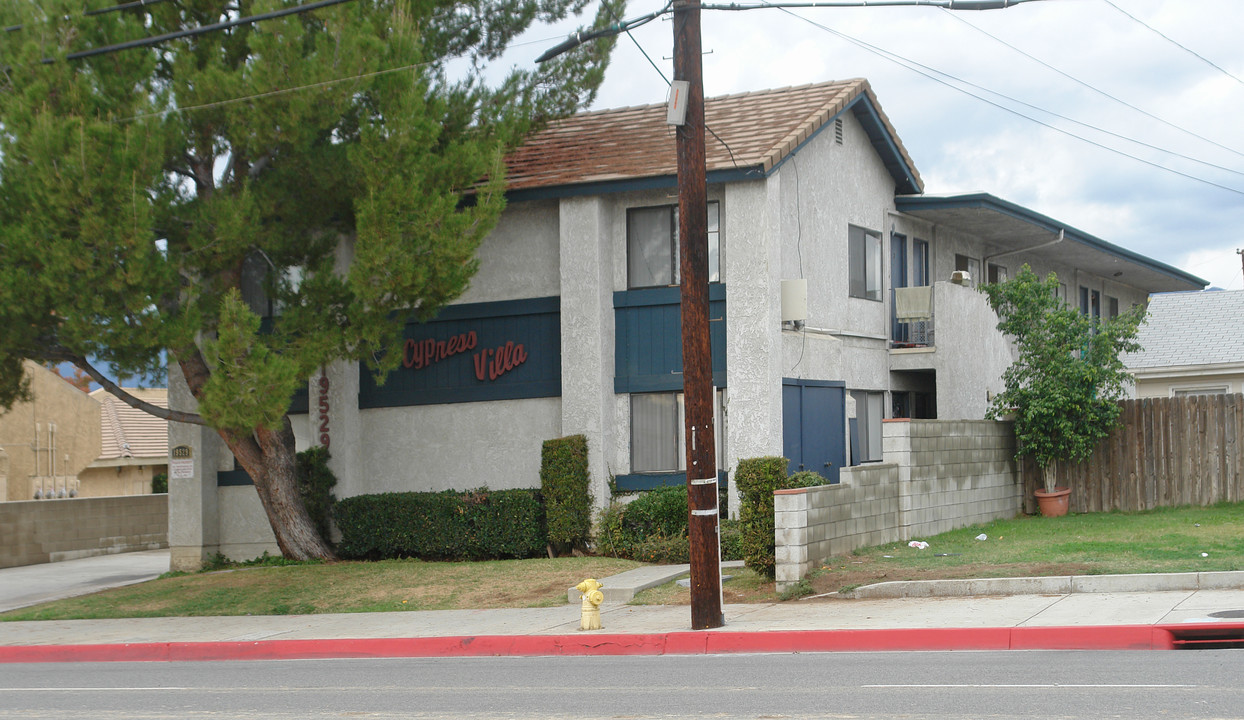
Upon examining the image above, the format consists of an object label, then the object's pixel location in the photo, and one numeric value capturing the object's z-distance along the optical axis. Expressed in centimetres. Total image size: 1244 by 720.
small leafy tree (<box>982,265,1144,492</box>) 2066
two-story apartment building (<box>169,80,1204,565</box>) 1939
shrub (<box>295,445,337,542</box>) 2145
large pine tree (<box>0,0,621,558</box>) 1592
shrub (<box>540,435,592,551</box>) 1975
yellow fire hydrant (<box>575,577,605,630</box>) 1342
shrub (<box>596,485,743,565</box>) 1873
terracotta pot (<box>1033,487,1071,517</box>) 2167
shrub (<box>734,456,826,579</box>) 1587
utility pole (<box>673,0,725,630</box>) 1318
